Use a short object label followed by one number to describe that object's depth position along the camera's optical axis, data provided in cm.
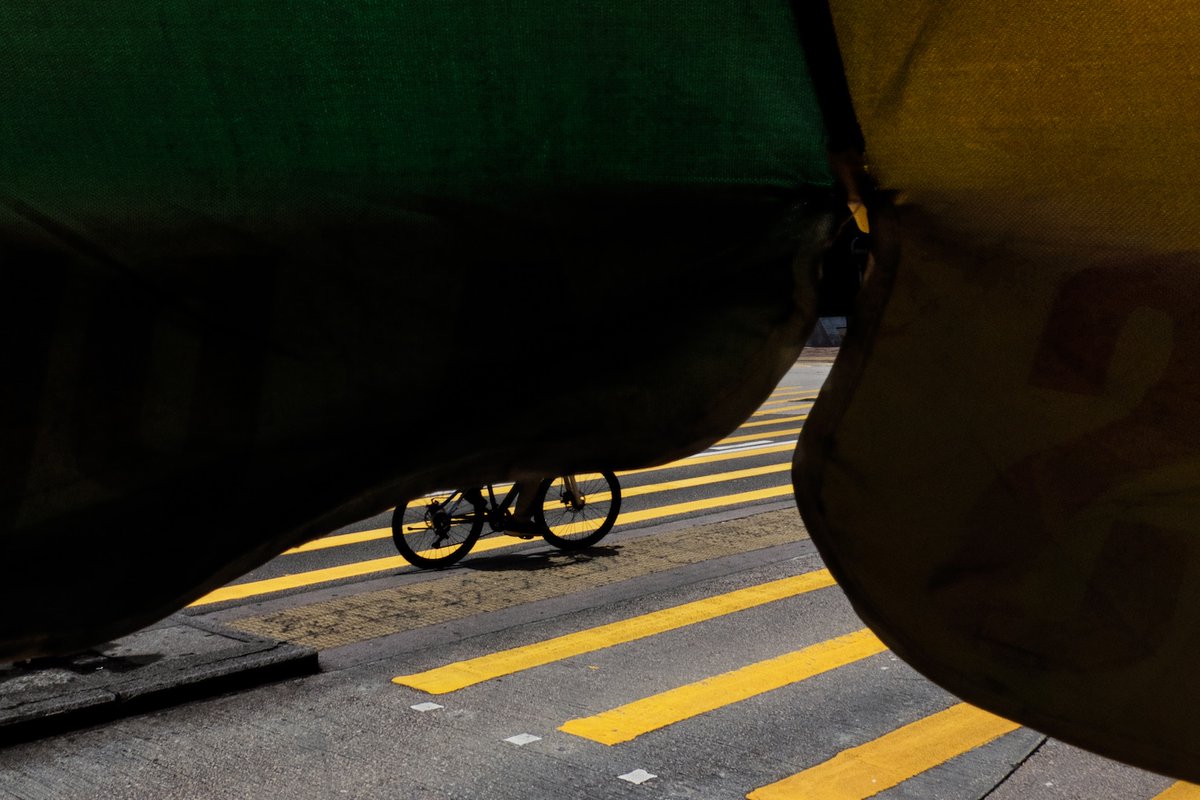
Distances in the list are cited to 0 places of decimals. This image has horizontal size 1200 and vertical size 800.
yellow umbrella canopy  115
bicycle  877
